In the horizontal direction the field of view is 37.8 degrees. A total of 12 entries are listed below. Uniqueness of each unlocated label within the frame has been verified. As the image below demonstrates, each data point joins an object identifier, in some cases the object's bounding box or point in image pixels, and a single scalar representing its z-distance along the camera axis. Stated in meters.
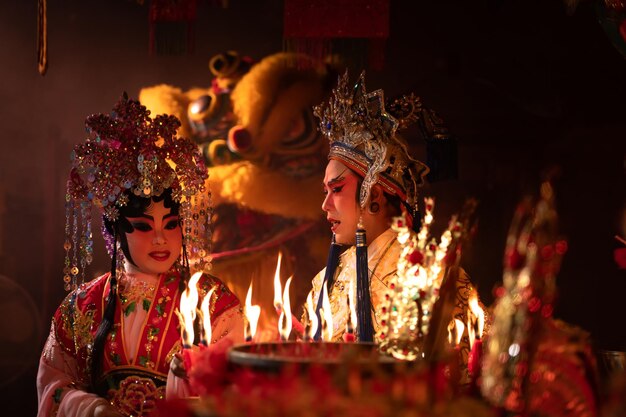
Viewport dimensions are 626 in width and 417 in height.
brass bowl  1.76
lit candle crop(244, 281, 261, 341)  2.31
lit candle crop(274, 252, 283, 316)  2.47
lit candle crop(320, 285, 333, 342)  2.57
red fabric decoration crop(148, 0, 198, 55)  4.43
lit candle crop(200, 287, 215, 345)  2.27
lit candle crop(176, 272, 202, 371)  2.23
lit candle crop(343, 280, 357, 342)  2.65
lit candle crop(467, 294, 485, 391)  2.45
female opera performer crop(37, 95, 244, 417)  3.13
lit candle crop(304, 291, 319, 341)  2.43
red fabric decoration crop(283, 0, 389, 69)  4.32
